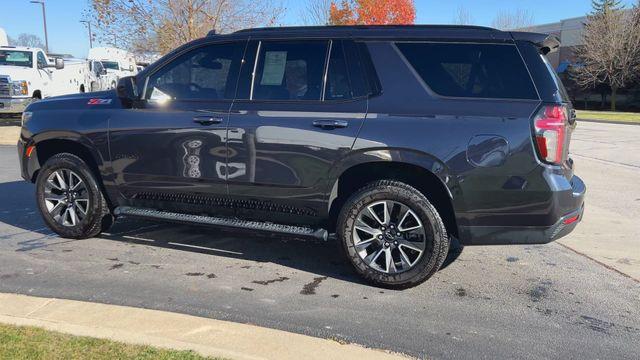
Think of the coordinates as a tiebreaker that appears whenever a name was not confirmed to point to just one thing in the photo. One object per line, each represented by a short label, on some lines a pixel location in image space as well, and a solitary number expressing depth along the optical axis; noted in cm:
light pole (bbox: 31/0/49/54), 4420
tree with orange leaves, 2686
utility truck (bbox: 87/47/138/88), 3103
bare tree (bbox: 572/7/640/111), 3850
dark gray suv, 390
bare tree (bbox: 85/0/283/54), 1585
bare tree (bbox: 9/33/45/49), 7769
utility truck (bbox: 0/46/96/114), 1573
